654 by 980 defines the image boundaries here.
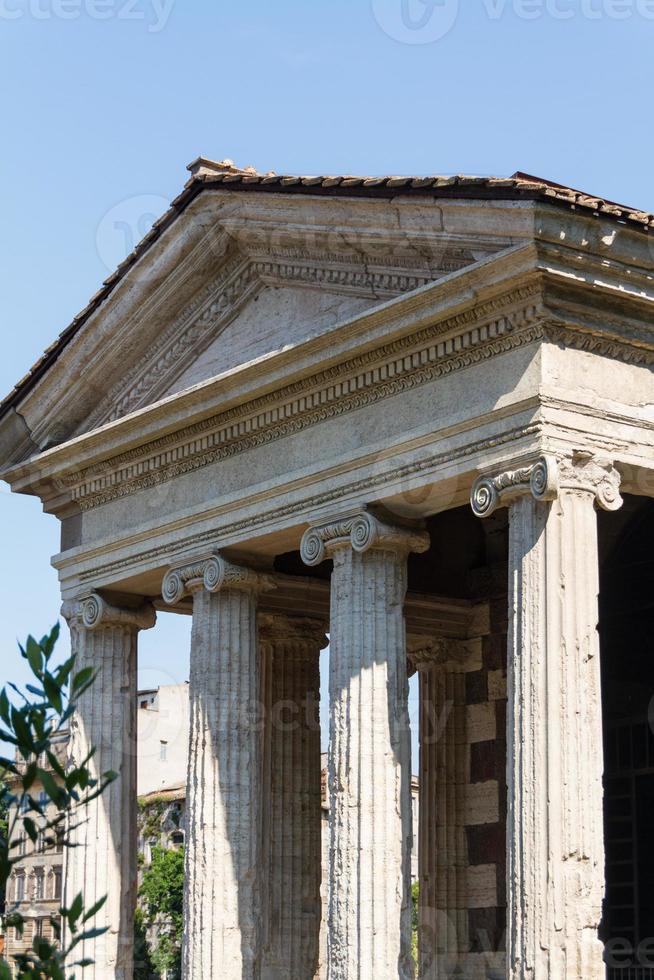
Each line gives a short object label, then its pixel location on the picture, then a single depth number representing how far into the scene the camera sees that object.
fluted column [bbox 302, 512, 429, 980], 15.00
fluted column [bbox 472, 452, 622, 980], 13.03
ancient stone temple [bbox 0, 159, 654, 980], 13.76
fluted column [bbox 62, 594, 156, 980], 18.70
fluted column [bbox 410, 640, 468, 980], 19.09
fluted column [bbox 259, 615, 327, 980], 19.34
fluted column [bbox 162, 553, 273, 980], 17.00
